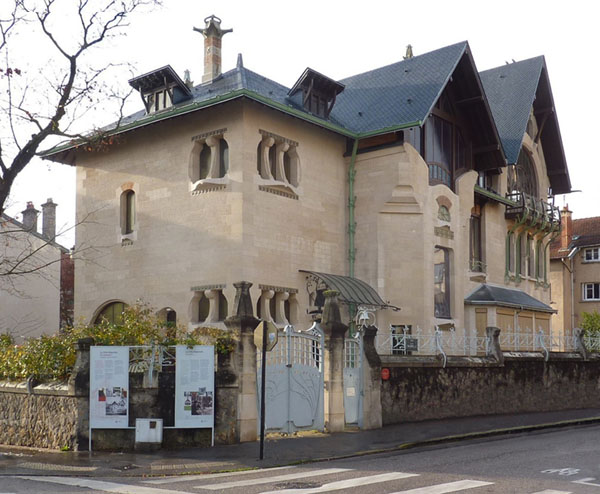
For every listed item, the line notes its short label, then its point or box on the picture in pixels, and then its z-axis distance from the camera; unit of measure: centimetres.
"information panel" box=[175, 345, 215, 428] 1645
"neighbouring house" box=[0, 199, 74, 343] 3644
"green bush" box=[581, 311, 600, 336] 4694
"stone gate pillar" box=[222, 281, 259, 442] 1702
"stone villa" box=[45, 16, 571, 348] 2562
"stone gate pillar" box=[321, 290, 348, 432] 1889
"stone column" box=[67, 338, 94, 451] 1630
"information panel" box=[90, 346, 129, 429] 1627
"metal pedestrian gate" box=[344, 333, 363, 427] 1953
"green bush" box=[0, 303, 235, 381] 1714
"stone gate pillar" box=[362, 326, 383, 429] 1970
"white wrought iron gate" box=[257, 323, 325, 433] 1795
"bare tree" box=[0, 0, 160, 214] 1875
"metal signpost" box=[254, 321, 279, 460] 1493
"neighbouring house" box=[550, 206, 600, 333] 5309
